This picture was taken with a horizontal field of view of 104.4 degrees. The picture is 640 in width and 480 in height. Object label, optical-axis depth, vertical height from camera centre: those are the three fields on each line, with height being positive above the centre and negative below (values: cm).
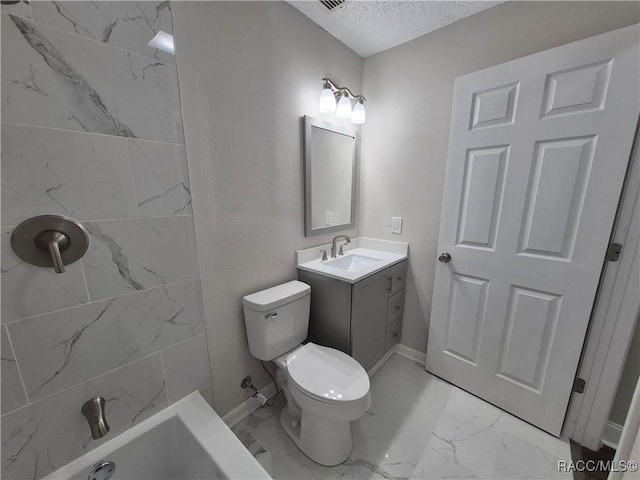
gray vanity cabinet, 147 -77
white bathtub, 90 -100
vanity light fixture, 159 +58
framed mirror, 164 +9
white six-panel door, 109 -11
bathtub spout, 86 -81
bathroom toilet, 112 -90
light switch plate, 193 -27
